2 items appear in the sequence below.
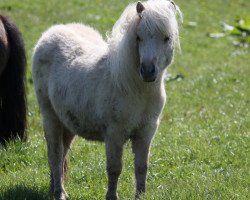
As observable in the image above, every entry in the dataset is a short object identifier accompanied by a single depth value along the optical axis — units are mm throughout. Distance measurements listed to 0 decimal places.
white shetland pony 12219
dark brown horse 19312
